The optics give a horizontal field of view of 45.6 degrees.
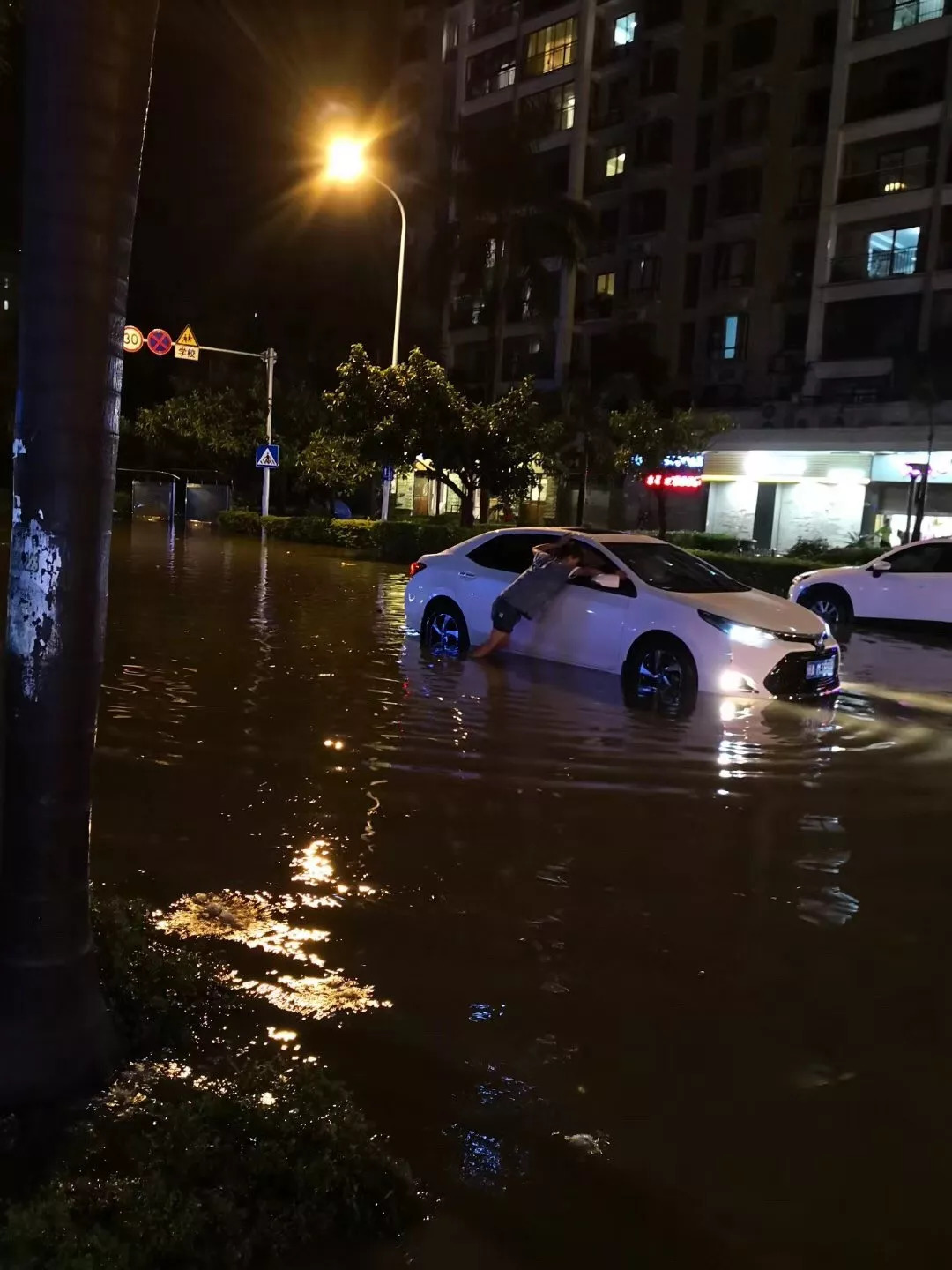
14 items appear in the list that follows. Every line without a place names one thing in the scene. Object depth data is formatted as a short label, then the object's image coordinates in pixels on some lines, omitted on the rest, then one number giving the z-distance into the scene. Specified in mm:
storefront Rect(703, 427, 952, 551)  31719
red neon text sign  33656
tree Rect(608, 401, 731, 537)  30578
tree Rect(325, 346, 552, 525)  26234
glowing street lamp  23484
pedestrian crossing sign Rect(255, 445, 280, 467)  32688
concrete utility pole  2959
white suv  16312
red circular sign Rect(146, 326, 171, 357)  35469
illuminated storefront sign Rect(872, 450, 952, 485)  30750
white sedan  9781
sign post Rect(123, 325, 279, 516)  32781
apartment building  42031
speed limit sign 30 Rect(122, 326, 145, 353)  33375
